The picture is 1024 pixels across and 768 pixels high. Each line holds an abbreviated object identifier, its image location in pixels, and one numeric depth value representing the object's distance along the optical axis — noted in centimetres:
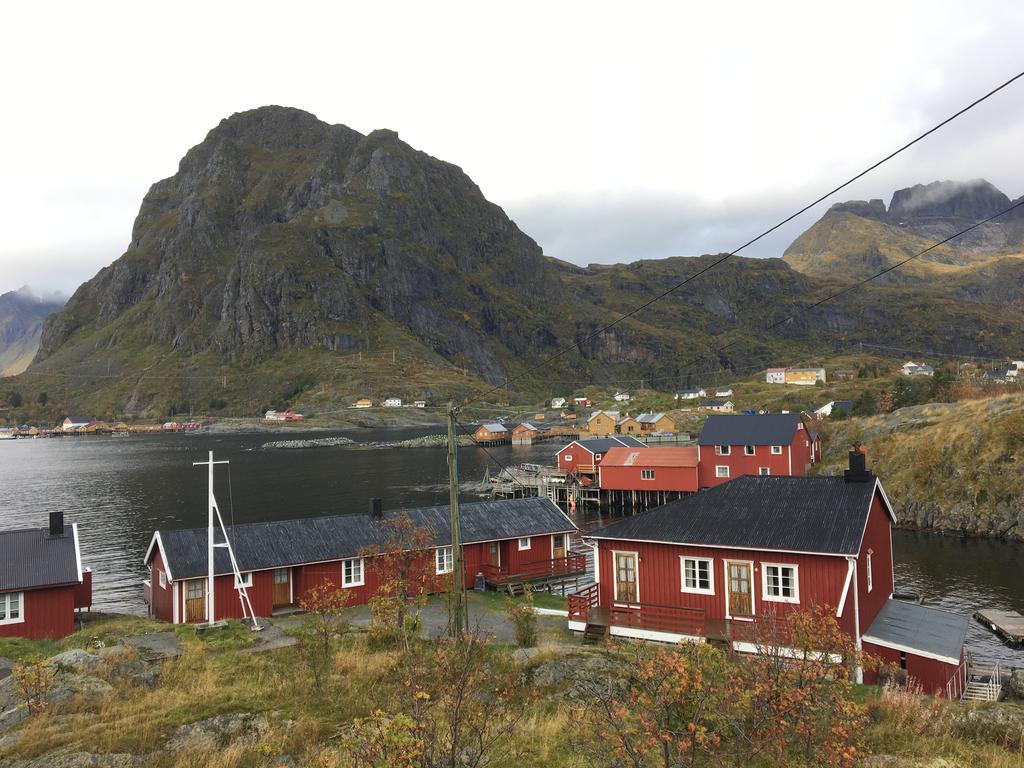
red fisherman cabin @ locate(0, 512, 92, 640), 2628
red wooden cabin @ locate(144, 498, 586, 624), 2973
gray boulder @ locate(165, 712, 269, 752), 1174
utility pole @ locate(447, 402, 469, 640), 2070
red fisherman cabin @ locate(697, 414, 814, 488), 6316
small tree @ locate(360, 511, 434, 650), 1934
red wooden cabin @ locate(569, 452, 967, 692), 2181
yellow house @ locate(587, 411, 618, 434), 13362
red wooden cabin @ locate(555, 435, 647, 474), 8094
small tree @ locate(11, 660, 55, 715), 1379
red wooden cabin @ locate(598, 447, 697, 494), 6750
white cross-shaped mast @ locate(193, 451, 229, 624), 2726
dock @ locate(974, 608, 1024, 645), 2989
